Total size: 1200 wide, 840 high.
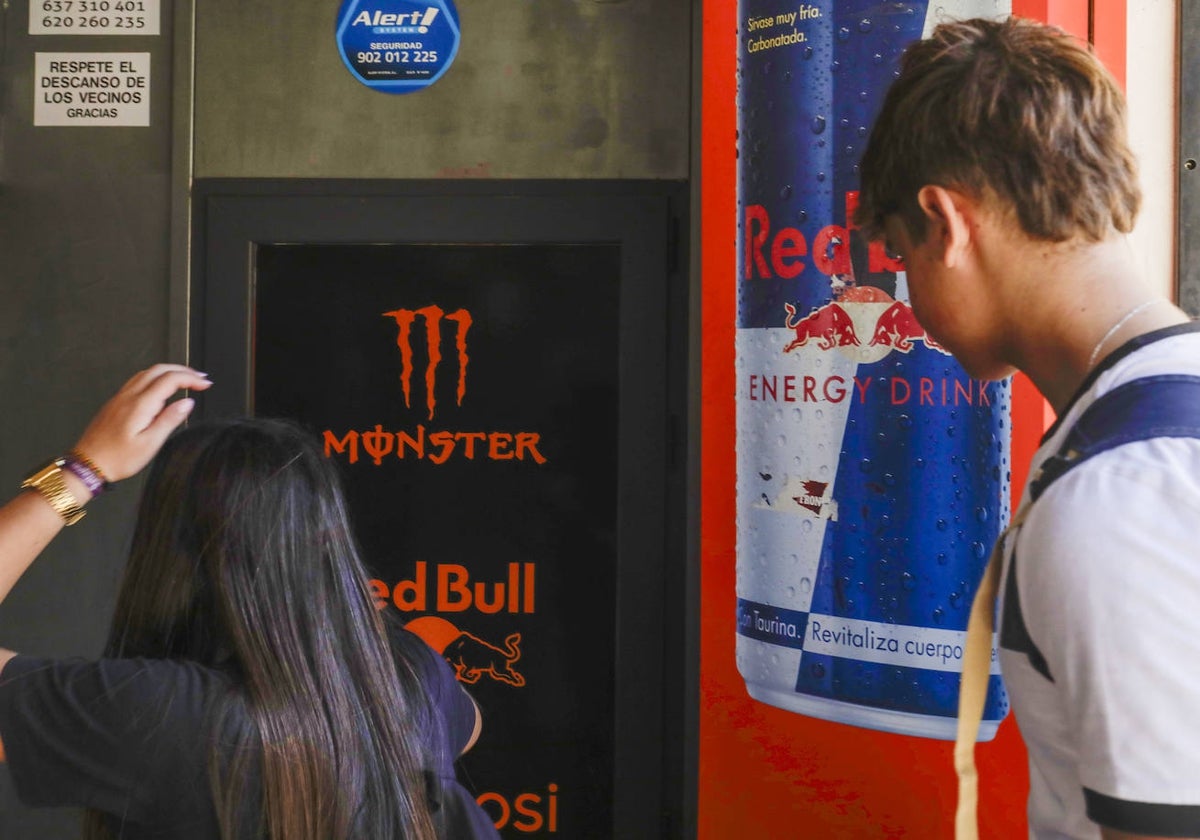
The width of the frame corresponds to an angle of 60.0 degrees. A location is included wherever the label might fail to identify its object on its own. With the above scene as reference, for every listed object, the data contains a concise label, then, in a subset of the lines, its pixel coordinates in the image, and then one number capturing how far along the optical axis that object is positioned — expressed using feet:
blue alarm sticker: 7.88
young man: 2.22
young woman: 3.16
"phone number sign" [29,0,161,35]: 8.05
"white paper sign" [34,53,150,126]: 8.02
